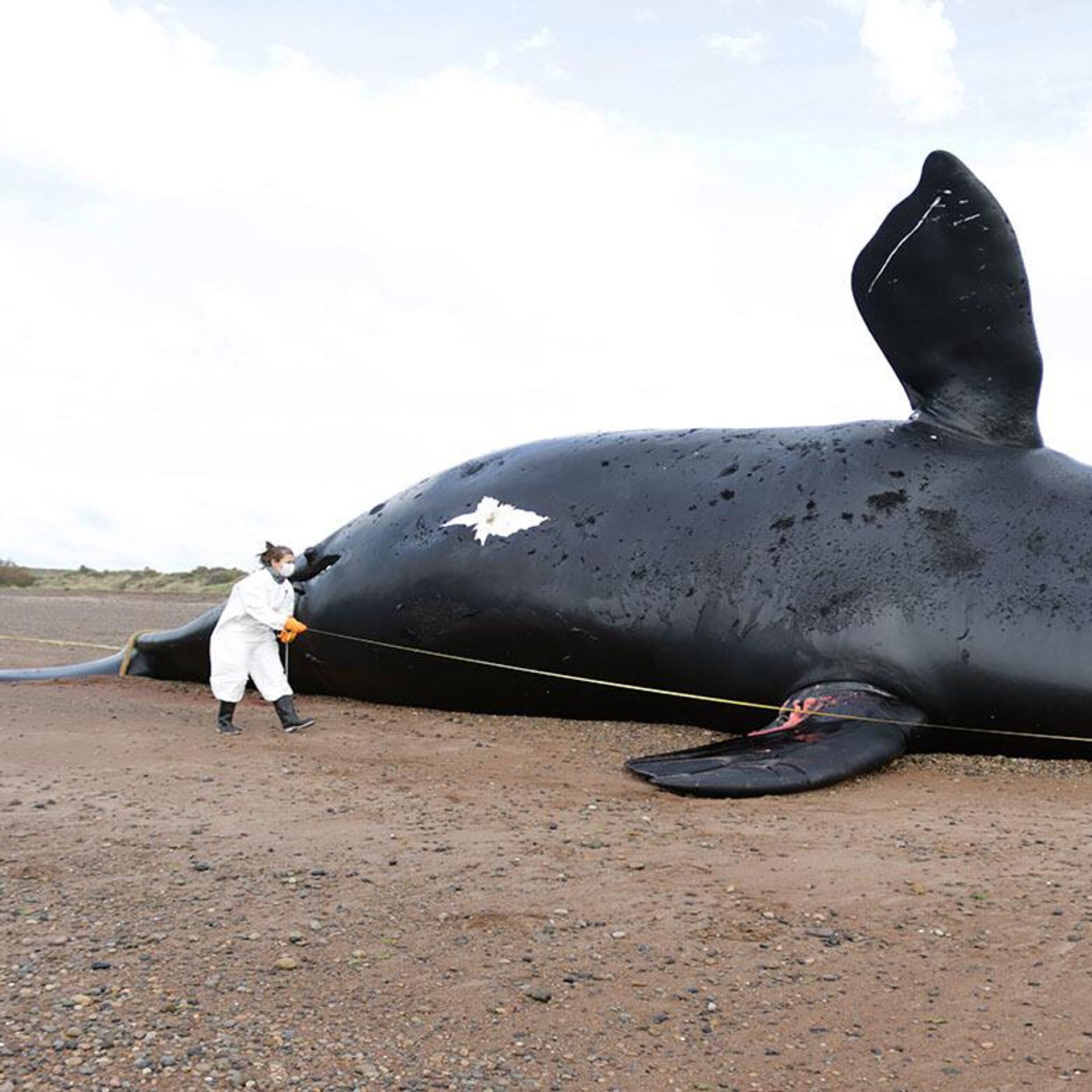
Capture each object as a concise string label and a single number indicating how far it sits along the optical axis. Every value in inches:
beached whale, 294.2
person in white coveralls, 362.0
